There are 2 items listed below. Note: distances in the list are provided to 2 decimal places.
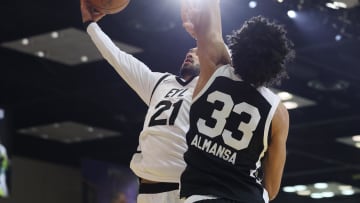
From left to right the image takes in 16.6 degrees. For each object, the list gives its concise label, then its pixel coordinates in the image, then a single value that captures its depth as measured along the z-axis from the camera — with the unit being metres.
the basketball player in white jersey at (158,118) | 4.69
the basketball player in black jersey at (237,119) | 3.60
